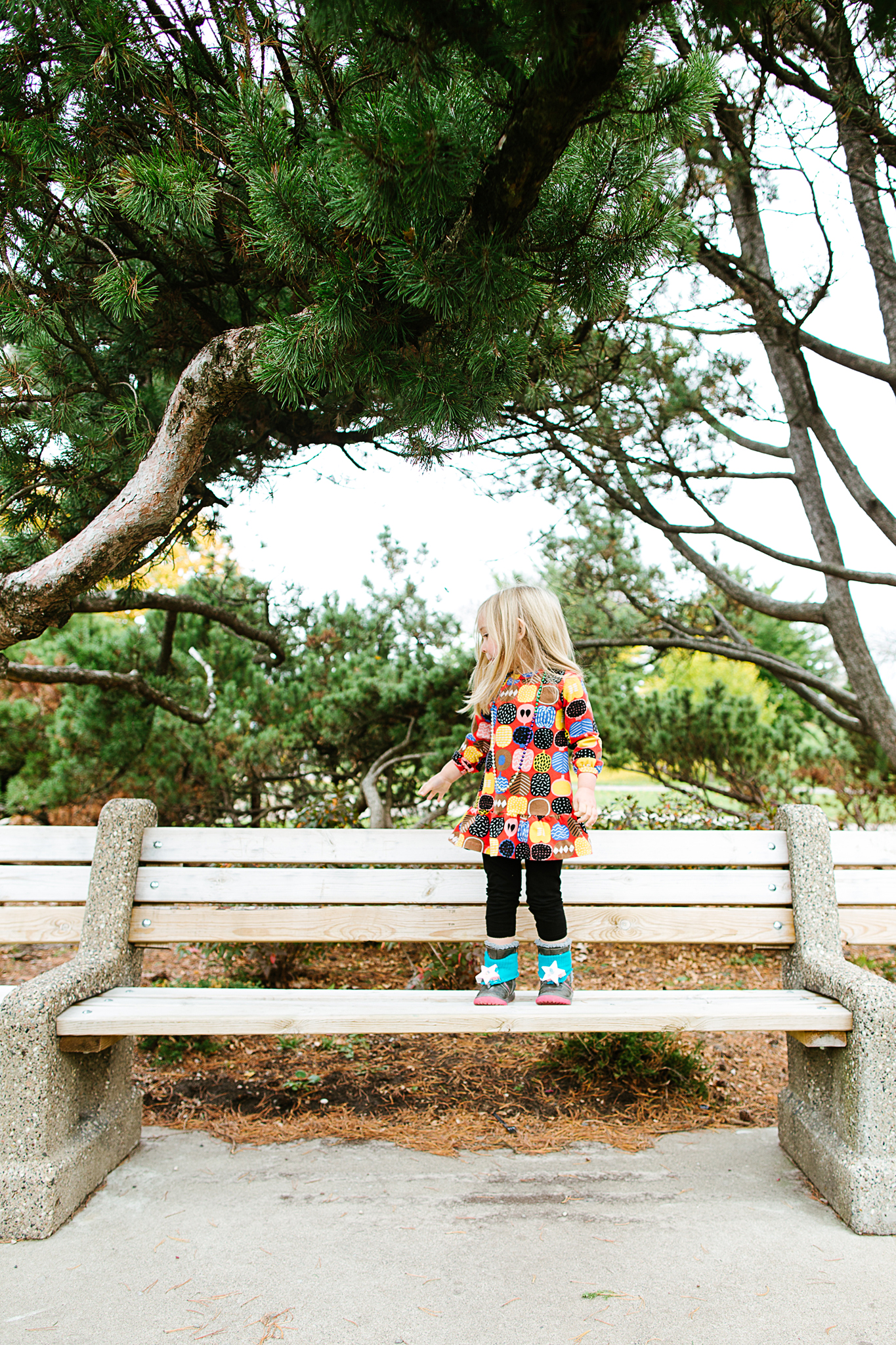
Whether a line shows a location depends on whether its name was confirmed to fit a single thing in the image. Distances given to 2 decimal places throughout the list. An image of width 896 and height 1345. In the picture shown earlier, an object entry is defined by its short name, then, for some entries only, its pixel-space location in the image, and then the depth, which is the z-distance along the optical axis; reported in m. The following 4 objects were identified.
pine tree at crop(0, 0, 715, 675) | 1.68
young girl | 2.41
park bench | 2.22
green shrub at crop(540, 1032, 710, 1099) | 3.12
